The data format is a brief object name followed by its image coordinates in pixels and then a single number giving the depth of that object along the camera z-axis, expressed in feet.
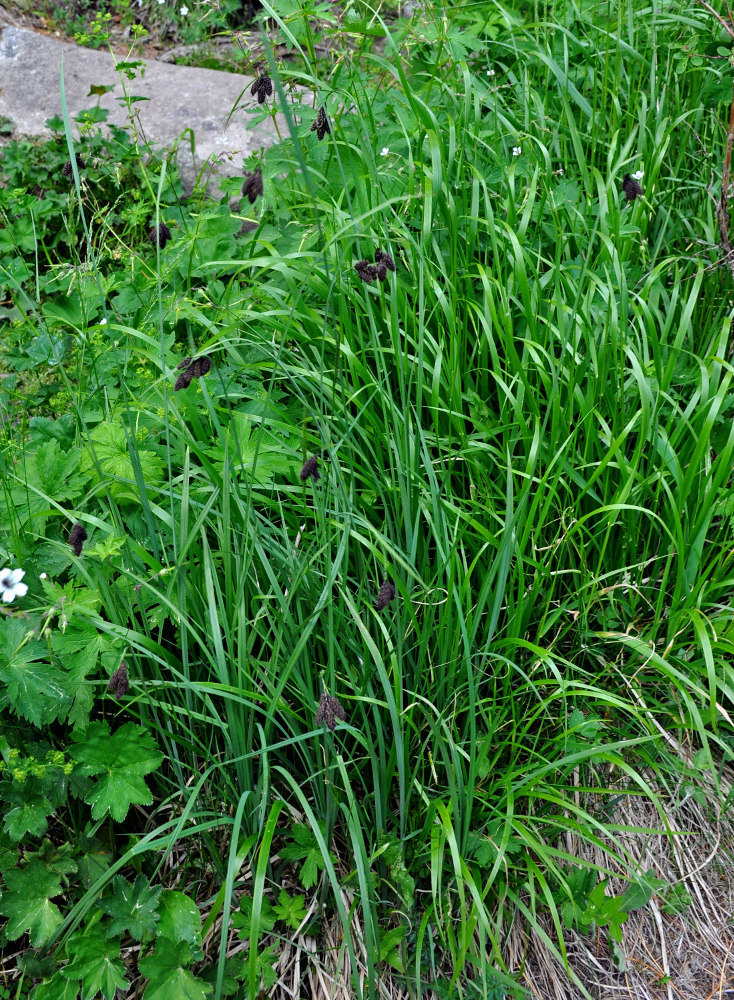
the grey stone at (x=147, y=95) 11.35
